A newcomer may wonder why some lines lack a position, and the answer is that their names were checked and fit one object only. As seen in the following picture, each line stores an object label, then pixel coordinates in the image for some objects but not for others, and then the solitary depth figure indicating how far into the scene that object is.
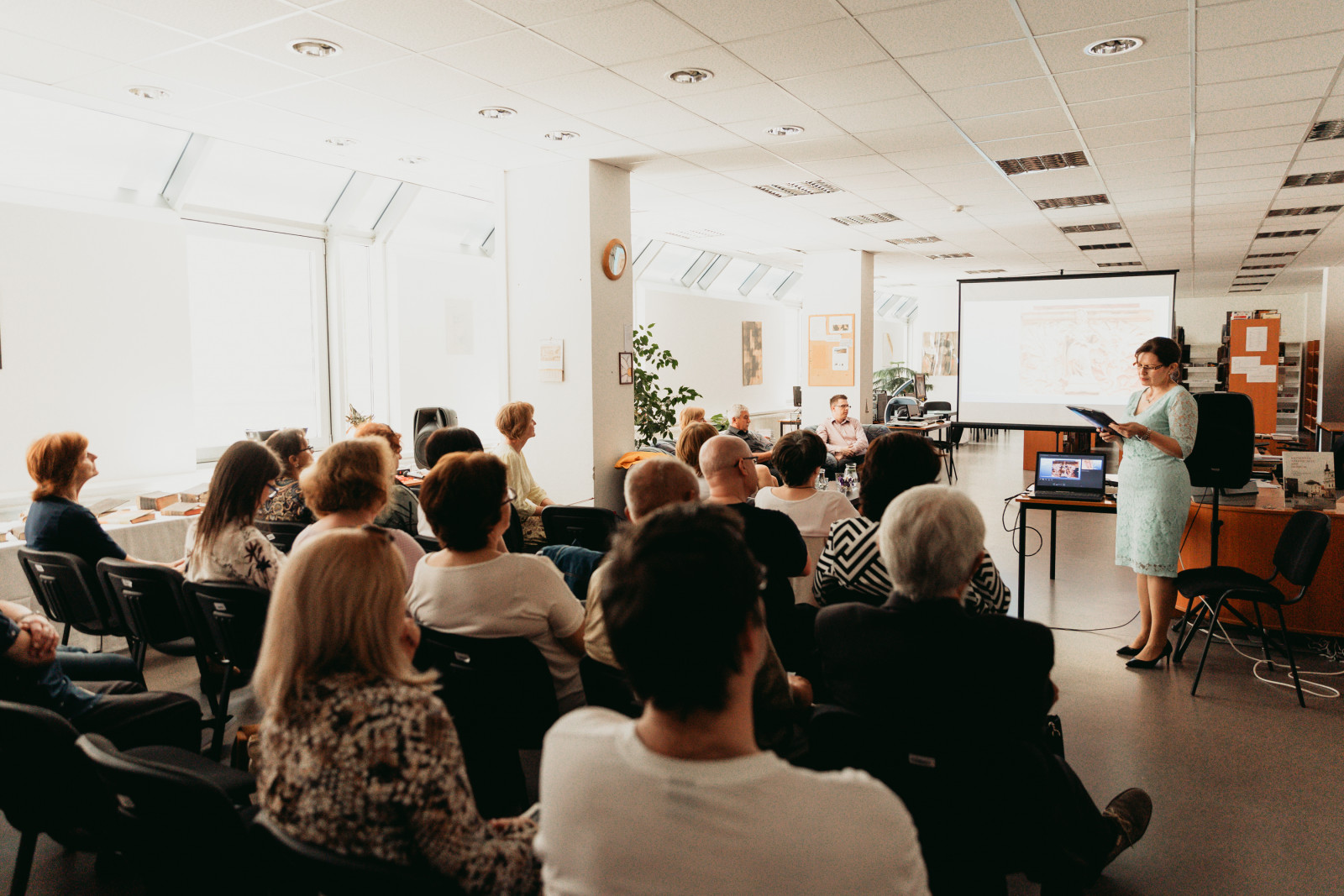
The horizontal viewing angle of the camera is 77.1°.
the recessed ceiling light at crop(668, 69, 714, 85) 4.33
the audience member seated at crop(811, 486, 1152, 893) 1.59
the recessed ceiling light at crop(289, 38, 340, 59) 3.92
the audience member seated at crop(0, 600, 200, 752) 2.26
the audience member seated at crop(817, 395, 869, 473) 8.69
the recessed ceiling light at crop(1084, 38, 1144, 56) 3.90
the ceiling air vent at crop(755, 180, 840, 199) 7.11
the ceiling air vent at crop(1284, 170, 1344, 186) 6.64
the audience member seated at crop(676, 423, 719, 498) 4.48
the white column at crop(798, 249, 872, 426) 10.80
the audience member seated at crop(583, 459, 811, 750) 1.85
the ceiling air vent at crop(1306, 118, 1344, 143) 5.25
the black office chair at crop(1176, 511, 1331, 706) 3.63
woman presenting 4.13
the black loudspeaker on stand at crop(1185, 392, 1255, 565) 4.59
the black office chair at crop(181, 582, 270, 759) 2.75
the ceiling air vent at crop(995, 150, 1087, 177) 6.17
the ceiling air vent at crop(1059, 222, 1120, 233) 9.27
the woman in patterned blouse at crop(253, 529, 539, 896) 1.25
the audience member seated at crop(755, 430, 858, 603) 3.28
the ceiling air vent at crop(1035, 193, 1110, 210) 7.67
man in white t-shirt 0.95
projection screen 7.21
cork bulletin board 10.78
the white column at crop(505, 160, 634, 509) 6.18
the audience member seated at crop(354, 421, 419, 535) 3.80
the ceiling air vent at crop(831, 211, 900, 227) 8.62
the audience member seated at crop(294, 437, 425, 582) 2.73
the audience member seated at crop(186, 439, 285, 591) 2.95
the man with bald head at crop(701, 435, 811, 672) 2.54
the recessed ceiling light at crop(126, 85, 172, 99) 4.60
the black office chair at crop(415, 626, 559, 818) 2.13
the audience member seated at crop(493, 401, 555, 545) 4.53
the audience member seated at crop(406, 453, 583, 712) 2.21
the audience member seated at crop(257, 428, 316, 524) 3.76
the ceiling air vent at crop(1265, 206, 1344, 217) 7.97
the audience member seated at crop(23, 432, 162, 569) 3.30
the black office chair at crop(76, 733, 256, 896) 1.36
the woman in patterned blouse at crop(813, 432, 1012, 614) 2.33
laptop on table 4.92
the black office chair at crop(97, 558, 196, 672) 3.01
